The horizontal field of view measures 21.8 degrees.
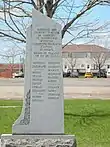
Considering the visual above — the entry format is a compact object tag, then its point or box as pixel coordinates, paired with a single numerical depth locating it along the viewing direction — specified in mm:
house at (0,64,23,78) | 50501
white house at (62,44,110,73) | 59395
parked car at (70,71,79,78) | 52129
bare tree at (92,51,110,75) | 58783
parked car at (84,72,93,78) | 50446
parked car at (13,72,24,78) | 47115
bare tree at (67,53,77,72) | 60784
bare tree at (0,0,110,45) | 8481
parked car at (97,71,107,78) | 52526
